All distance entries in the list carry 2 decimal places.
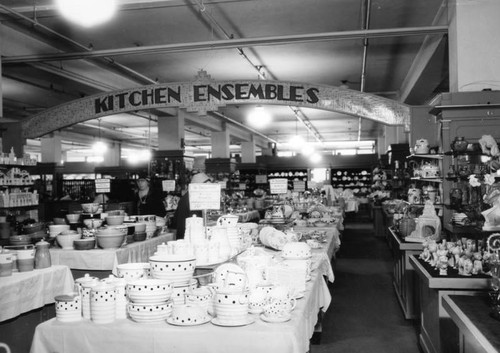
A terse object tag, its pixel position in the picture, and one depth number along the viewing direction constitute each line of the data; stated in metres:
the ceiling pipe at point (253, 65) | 6.59
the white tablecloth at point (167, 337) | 2.20
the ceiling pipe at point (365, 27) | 6.51
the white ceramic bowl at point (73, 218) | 5.64
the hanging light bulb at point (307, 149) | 19.21
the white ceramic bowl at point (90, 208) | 6.00
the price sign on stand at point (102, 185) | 7.78
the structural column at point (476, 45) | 5.79
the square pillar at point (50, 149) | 16.44
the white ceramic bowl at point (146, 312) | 2.34
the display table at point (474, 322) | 2.18
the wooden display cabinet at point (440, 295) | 3.40
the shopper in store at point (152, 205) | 7.95
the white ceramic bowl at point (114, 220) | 5.52
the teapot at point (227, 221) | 3.53
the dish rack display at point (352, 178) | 23.09
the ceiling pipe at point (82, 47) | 6.09
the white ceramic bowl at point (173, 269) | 2.53
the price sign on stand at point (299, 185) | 9.14
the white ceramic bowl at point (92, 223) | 5.40
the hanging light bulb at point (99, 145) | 16.62
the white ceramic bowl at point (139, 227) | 5.59
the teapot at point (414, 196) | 7.76
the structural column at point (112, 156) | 21.90
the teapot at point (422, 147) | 6.71
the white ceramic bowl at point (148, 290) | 2.32
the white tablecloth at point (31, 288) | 3.51
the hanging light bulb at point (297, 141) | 16.26
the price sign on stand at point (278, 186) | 6.38
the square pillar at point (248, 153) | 22.50
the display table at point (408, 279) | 5.16
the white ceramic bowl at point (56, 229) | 5.28
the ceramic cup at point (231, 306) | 2.27
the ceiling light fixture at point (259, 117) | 9.20
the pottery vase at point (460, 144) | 4.79
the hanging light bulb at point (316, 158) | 22.28
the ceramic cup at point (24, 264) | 3.79
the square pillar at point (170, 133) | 13.34
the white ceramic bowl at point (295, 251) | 3.13
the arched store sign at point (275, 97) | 7.33
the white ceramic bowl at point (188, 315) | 2.30
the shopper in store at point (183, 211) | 5.78
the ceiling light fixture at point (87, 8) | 3.13
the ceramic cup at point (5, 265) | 3.56
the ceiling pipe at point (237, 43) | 6.52
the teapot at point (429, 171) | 6.75
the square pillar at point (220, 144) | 17.73
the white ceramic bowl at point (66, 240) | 5.01
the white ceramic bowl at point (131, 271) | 2.56
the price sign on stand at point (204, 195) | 3.47
